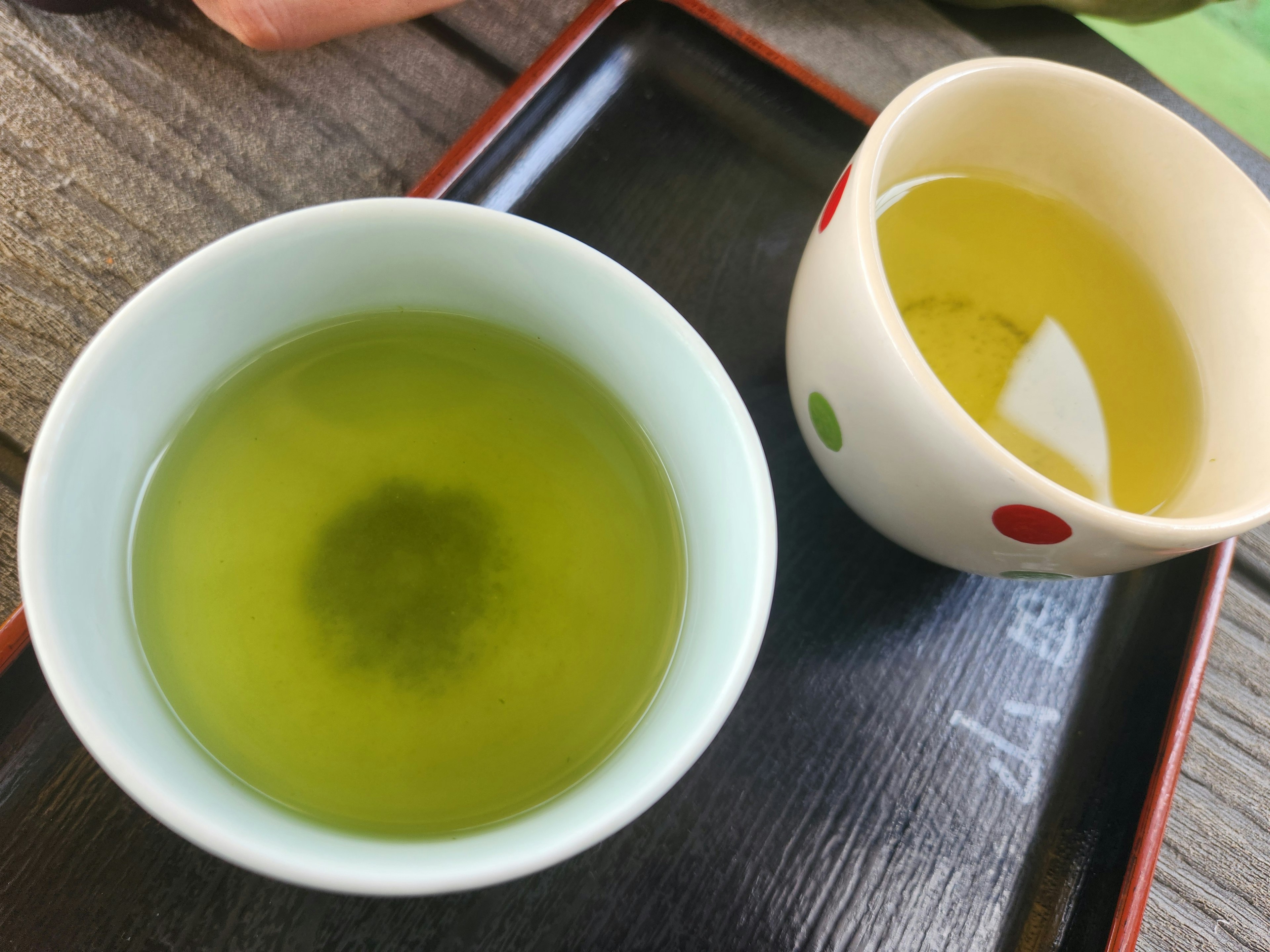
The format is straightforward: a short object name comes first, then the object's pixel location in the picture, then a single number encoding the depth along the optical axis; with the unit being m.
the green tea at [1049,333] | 0.21
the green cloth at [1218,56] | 0.32
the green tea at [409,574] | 0.19
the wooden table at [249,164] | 0.24
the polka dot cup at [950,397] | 0.16
